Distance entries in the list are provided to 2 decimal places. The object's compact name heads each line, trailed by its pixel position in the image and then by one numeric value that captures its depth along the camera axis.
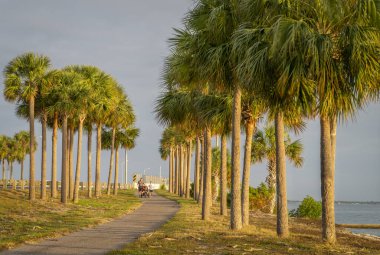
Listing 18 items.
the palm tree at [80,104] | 40.78
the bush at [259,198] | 51.72
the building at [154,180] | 110.94
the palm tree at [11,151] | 94.06
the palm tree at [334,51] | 14.90
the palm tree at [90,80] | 45.26
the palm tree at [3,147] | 93.31
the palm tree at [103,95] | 46.69
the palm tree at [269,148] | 45.09
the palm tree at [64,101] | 39.84
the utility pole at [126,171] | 93.76
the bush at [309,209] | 45.81
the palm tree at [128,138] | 68.94
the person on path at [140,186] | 59.89
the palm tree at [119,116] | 55.50
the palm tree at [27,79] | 39.25
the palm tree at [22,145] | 93.31
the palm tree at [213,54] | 19.41
